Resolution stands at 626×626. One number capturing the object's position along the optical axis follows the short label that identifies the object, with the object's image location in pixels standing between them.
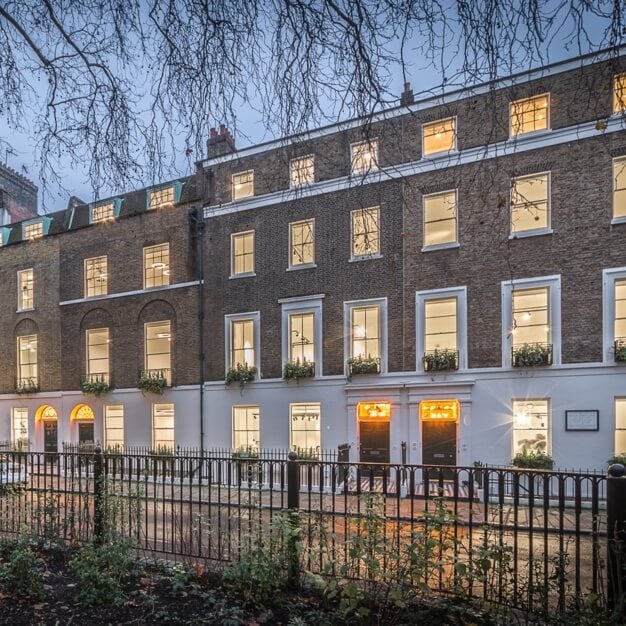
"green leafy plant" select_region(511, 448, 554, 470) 15.59
